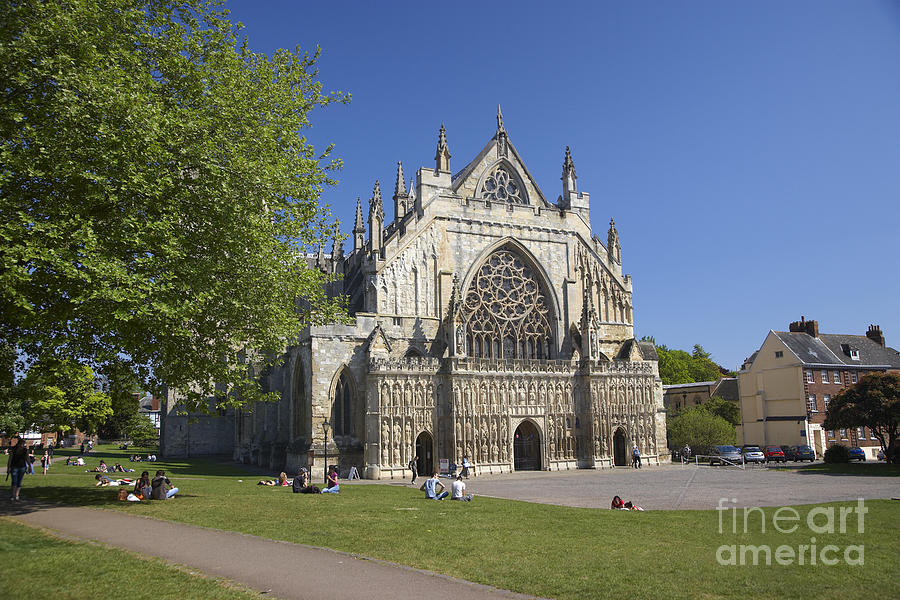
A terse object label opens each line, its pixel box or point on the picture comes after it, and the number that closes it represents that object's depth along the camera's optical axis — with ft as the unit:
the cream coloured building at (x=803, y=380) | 182.50
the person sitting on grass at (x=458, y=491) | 72.54
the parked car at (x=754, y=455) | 161.17
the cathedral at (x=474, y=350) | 123.34
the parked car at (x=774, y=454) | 159.53
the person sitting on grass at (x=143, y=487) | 63.73
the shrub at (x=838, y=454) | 134.51
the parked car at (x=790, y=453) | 164.95
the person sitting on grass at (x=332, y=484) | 81.46
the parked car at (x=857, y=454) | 162.09
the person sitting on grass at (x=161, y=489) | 64.76
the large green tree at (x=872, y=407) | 123.65
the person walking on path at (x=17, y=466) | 57.93
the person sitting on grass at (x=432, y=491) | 75.61
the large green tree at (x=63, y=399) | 55.21
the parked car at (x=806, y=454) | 162.50
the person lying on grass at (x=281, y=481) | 92.30
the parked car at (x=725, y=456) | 154.48
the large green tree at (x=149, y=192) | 50.47
